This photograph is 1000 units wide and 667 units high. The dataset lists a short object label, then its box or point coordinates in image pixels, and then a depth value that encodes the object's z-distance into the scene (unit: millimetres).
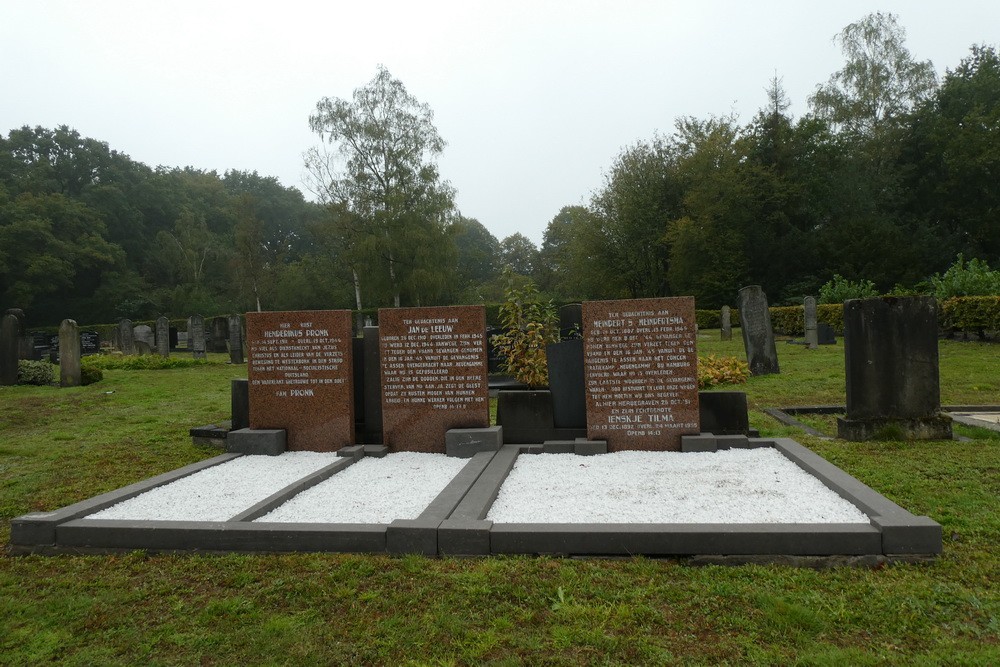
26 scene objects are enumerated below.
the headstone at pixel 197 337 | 20844
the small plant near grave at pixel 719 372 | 10102
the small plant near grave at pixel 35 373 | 13188
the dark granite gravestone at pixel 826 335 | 17672
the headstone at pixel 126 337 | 22047
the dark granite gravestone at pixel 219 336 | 26156
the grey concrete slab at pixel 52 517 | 3904
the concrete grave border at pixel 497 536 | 3340
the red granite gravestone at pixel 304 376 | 6340
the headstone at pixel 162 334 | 22047
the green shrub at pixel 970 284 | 17453
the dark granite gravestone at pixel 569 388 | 6336
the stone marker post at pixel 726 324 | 21531
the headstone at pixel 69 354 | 12859
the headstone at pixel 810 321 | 16609
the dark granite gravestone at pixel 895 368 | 6027
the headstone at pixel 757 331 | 11133
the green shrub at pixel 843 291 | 23150
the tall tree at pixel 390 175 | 31172
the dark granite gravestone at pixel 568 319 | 9094
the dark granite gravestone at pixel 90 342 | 23516
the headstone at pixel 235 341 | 18094
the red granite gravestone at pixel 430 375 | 6184
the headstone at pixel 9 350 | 13055
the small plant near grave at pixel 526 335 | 7711
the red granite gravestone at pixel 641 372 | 5930
